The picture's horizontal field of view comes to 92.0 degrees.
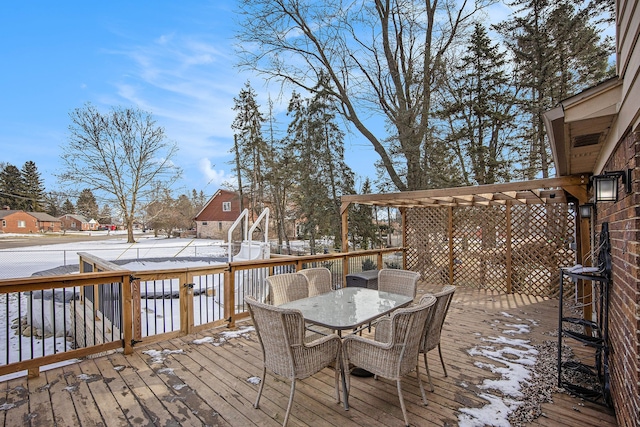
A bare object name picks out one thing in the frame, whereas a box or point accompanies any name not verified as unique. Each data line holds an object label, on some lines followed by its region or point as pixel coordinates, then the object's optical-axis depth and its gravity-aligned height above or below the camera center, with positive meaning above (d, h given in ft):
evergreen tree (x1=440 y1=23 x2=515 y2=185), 31.14 +10.56
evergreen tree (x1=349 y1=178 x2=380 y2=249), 39.96 -1.57
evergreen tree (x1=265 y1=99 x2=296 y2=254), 48.37 +5.92
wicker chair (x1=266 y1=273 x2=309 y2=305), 11.03 -2.67
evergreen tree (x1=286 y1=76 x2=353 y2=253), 38.91 +5.94
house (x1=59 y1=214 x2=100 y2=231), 145.22 -2.02
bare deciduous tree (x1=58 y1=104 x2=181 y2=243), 58.18 +12.74
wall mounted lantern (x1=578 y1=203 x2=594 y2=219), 12.23 +0.07
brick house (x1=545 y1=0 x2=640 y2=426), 5.00 +1.13
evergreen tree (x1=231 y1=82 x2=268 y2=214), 50.96 +13.38
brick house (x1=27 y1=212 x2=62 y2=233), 114.11 -0.94
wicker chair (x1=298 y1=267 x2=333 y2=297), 12.45 -2.65
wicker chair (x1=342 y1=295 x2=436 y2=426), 6.97 -3.20
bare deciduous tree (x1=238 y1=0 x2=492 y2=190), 32.42 +18.42
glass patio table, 8.27 -2.86
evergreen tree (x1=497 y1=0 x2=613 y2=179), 26.48 +14.07
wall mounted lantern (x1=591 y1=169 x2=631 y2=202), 6.90 +0.54
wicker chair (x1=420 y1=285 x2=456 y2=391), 8.38 -3.07
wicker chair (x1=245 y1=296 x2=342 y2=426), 6.93 -3.06
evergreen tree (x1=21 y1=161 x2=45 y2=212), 119.35 +14.12
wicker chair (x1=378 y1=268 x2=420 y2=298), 12.01 -2.70
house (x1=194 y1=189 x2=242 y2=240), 86.33 +0.39
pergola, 13.56 +0.89
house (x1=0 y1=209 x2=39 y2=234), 102.53 -0.65
